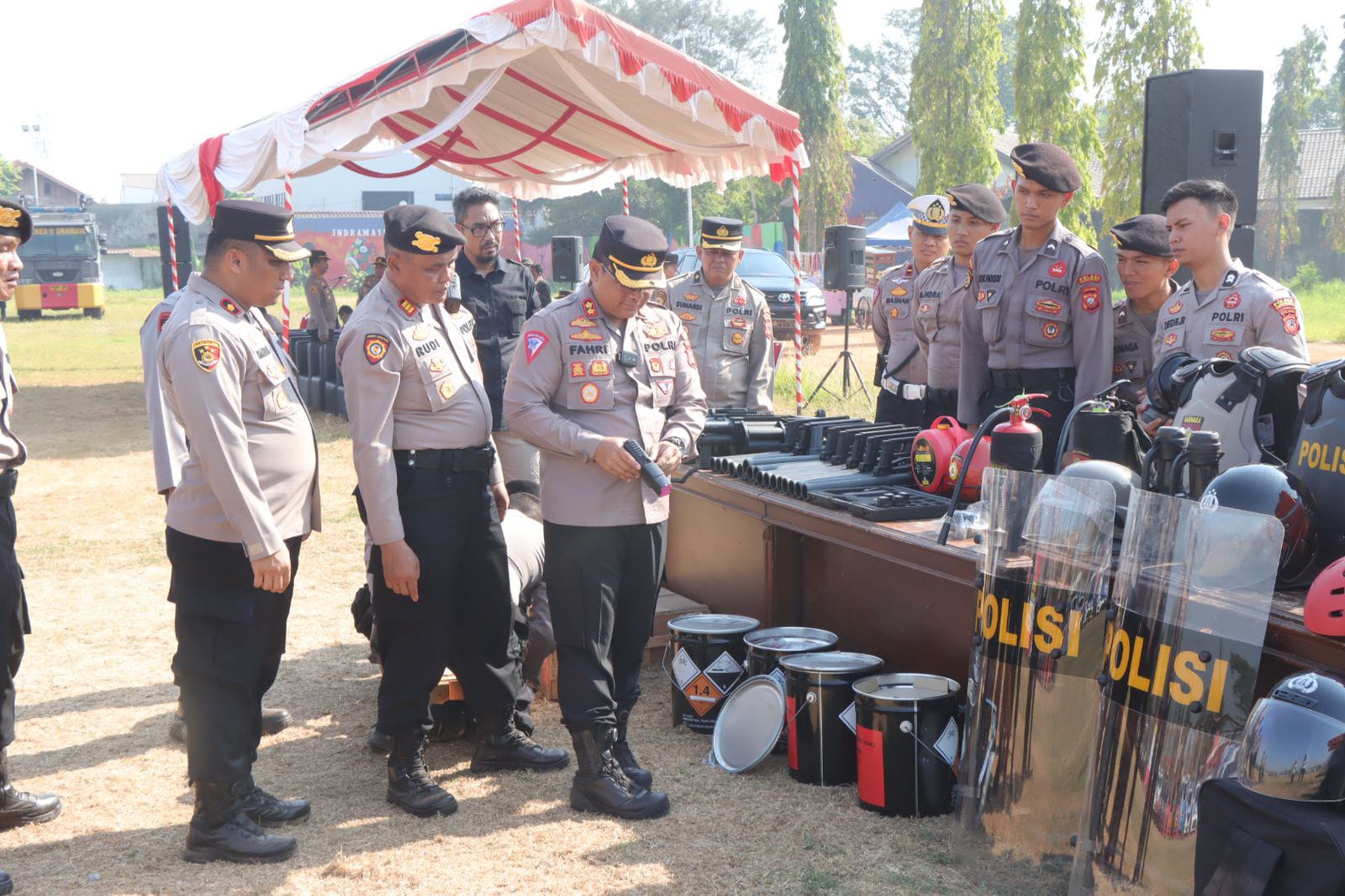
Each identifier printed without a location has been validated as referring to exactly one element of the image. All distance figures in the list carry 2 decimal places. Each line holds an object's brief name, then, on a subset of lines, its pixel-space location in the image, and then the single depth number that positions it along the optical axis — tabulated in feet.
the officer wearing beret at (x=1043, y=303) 15.61
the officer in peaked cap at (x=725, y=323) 20.39
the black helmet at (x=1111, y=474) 10.74
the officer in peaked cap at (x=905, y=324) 21.61
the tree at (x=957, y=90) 83.35
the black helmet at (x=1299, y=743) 6.79
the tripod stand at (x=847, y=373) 46.06
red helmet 7.90
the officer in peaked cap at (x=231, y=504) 10.88
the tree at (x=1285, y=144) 134.51
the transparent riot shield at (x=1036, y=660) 10.01
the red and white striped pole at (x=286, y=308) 32.94
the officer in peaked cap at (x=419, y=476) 12.02
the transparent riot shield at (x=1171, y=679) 8.26
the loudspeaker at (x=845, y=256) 48.49
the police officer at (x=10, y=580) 11.97
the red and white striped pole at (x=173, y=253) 52.54
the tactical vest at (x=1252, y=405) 10.42
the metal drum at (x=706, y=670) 15.05
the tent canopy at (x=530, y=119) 28.07
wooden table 12.91
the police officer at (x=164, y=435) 14.14
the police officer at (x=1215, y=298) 13.75
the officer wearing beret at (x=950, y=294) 18.89
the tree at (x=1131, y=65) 59.47
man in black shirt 20.21
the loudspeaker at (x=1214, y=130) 20.13
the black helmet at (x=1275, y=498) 8.70
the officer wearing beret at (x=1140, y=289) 16.29
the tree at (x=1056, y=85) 70.49
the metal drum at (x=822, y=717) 12.98
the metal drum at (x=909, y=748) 12.02
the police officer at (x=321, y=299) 45.60
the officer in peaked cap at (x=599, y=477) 12.39
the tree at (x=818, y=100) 108.88
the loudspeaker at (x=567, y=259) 48.49
